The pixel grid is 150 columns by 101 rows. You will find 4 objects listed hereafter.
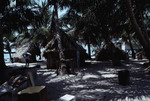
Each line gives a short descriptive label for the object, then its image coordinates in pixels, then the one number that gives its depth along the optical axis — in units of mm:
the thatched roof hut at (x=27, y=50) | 23888
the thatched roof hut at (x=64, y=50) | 13139
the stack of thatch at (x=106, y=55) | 20758
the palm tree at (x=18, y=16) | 11219
